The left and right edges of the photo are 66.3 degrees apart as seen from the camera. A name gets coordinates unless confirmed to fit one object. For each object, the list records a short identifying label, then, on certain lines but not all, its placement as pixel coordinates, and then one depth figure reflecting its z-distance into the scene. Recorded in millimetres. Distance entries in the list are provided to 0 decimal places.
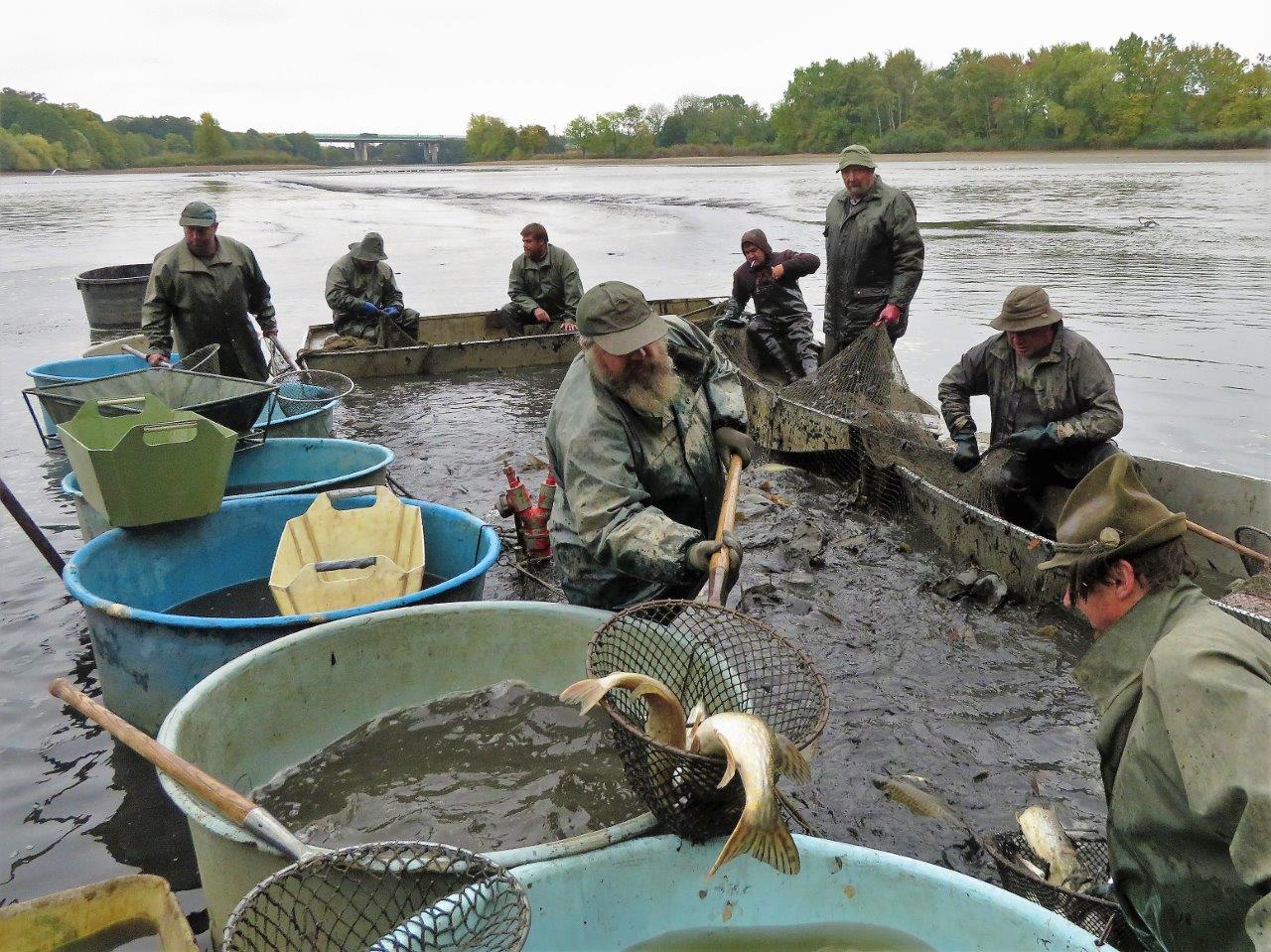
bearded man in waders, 3645
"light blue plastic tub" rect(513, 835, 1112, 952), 2639
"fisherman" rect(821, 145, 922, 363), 9070
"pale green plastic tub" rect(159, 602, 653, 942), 3689
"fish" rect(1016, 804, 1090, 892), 3447
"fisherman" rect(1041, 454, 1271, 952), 1856
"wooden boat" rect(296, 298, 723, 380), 12430
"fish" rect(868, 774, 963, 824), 4242
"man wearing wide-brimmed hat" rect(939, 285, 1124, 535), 6094
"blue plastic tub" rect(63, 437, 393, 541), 6578
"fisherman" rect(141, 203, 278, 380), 8172
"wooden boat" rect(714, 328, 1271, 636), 5691
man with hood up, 10430
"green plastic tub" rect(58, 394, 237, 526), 4730
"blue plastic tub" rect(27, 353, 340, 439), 7094
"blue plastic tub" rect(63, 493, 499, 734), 4145
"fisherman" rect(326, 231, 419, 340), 12617
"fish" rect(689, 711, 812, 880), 2301
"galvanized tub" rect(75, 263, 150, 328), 14539
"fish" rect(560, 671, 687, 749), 2615
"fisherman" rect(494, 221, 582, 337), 12805
